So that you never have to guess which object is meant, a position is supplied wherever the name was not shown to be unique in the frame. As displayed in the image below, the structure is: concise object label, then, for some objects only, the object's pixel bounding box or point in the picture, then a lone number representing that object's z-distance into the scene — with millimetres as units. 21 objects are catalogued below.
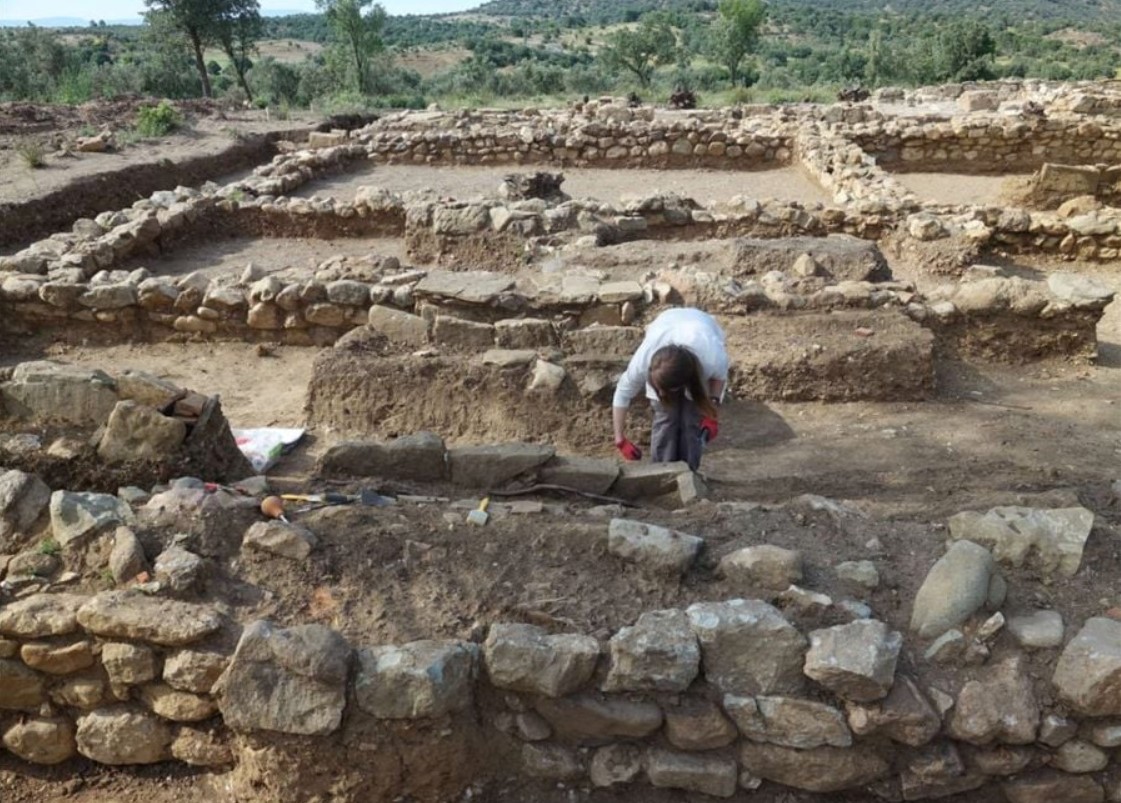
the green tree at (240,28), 29922
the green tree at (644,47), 39062
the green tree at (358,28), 32781
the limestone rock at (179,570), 3240
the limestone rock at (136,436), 4352
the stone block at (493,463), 4812
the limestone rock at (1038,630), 2998
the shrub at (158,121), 16562
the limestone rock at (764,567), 3266
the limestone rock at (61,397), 4527
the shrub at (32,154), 13188
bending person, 4742
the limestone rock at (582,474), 4758
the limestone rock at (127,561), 3324
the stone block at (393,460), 4898
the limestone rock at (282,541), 3410
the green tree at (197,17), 28688
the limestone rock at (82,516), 3475
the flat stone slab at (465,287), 6980
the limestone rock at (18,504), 3576
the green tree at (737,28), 36781
